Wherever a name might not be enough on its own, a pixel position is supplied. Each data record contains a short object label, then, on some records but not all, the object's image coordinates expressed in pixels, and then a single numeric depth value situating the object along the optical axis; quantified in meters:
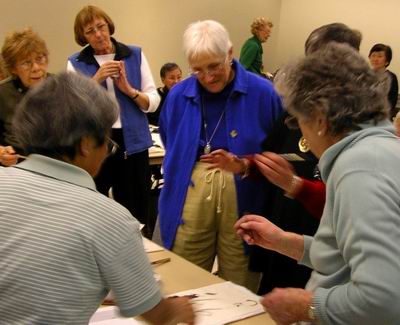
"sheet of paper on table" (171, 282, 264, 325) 1.42
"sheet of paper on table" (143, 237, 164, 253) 1.88
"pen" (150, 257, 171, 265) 1.76
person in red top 1.60
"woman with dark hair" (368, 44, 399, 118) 5.74
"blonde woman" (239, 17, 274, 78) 6.59
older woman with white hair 1.92
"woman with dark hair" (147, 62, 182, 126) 5.05
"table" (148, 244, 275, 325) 1.61
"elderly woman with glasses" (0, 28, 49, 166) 2.46
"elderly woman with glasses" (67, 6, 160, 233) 2.73
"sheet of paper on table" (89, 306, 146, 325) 1.38
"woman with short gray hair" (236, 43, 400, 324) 0.89
